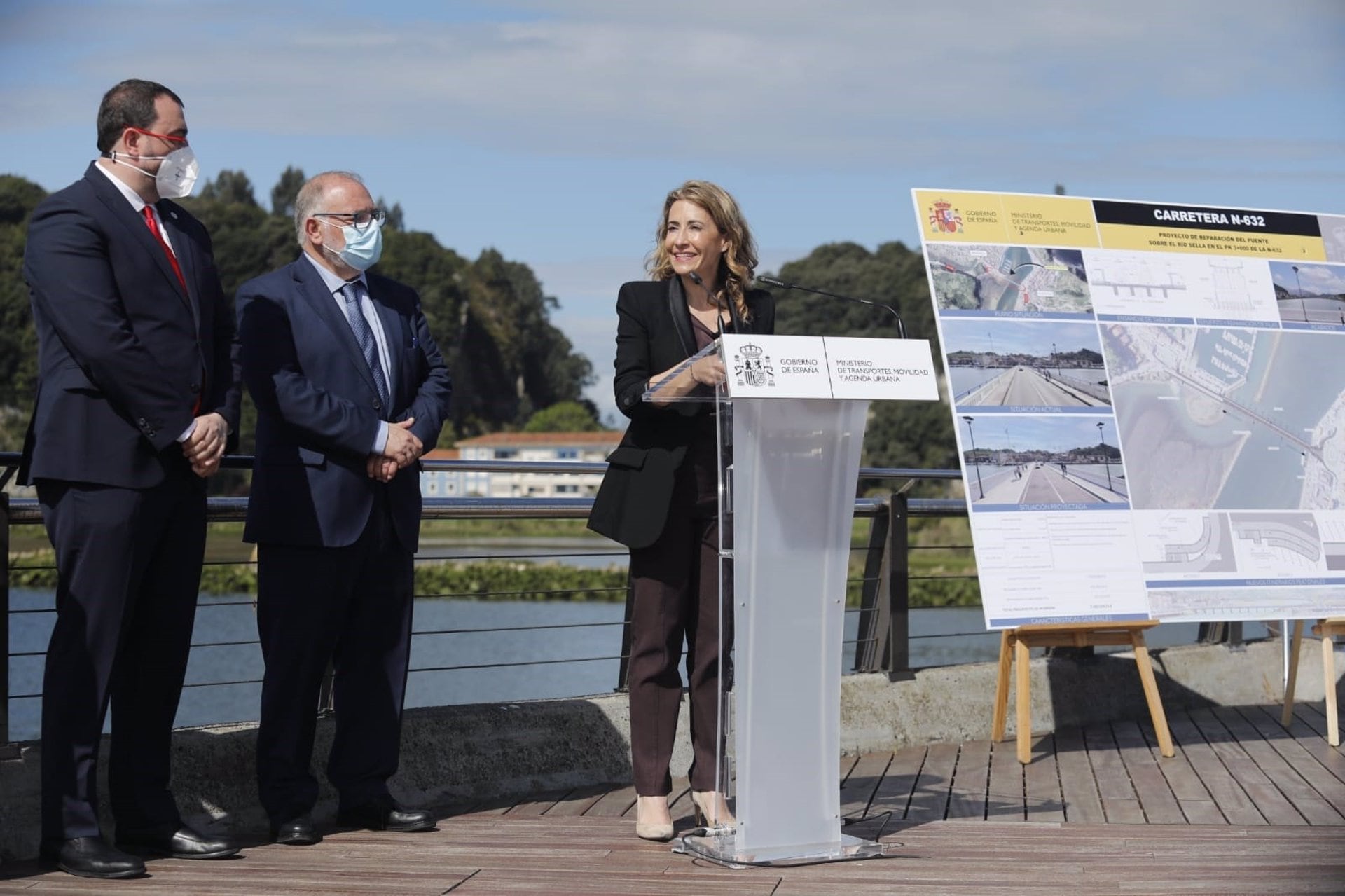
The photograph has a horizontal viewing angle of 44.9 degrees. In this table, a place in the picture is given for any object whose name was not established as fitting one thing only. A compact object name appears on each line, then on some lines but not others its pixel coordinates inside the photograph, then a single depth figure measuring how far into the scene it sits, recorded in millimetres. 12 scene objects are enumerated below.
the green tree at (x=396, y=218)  119125
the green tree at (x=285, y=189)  128875
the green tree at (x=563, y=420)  95938
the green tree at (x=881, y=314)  48812
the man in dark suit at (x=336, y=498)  4105
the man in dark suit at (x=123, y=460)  3668
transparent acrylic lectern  3820
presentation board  5453
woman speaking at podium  4176
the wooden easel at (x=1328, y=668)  5902
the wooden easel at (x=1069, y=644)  5488
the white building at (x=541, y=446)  81125
